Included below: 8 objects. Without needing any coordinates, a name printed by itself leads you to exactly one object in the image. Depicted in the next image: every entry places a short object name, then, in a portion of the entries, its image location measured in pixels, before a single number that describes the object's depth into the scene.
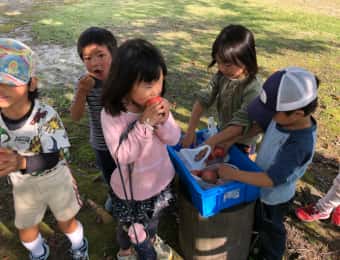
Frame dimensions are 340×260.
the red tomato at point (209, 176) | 2.16
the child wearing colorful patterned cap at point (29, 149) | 1.82
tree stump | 2.17
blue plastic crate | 1.95
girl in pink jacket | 1.71
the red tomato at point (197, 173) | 2.21
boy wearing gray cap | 1.75
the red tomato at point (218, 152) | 2.39
